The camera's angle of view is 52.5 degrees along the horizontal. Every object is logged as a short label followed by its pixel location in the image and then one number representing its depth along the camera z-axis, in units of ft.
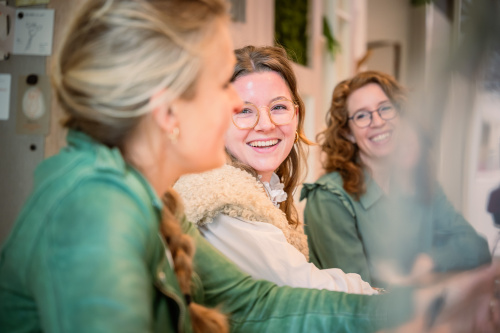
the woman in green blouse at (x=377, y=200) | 2.41
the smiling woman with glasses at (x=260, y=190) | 3.80
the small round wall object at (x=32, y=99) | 4.87
